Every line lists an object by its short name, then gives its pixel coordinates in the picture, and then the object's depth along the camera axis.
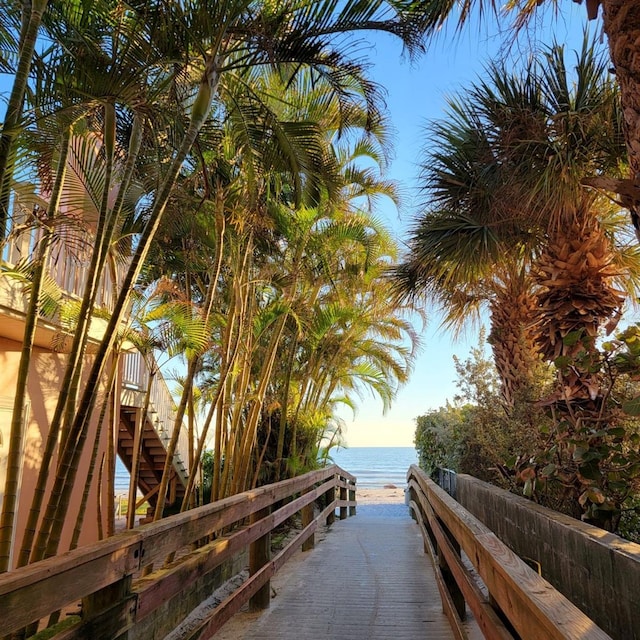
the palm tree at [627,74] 2.91
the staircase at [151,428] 9.25
